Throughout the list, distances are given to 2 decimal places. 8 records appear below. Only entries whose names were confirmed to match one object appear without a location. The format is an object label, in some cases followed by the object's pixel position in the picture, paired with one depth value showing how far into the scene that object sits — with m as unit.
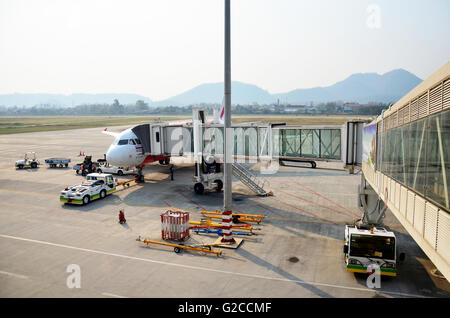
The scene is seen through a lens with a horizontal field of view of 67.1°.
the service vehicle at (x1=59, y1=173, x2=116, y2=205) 28.18
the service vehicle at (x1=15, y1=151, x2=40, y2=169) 46.68
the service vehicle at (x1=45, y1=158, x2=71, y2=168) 47.56
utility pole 18.64
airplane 34.78
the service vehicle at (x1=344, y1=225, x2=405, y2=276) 15.43
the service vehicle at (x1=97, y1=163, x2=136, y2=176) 40.94
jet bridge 22.95
